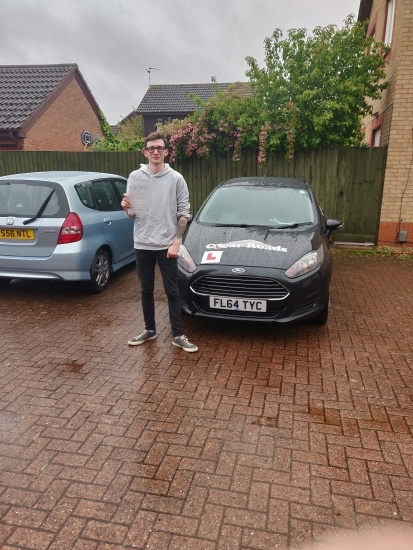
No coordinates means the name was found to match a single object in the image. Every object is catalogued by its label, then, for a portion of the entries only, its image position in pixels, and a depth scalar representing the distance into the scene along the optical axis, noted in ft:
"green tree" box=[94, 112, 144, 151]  39.86
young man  12.62
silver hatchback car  17.35
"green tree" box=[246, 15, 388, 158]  27.45
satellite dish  63.57
